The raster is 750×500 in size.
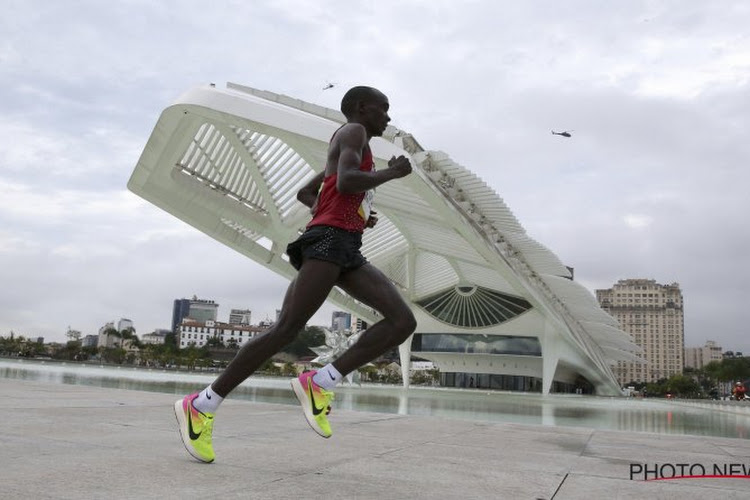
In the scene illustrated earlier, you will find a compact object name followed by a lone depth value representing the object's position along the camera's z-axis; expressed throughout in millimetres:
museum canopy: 19672
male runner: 3117
